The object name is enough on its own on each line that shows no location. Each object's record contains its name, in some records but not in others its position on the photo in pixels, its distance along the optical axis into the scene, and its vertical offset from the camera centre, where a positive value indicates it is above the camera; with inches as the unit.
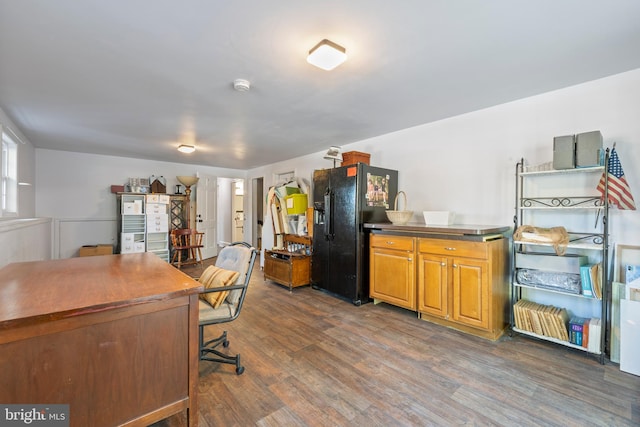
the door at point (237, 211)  331.3 -1.1
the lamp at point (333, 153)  169.5 +34.5
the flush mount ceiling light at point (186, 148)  197.3 +43.2
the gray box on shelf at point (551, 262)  105.8 -20.1
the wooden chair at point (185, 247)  241.0 -31.3
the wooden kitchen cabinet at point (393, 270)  129.1 -28.5
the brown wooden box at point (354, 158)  164.4 +31.2
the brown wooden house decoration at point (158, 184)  251.8 +23.2
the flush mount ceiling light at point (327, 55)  78.1 +44.3
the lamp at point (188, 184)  255.9 +23.7
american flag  90.1 +8.1
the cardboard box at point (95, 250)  219.1 -31.5
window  153.2 +18.5
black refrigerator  147.9 -4.5
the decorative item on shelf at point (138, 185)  240.4 +21.0
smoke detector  102.1 +46.1
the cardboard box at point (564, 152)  96.6 +20.5
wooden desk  46.1 -24.8
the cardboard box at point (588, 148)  91.9 +20.7
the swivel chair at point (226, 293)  81.4 -25.3
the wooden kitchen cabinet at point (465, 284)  106.7 -29.5
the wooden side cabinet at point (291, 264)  172.9 -33.9
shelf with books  94.9 -18.3
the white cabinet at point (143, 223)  231.0 -11.2
